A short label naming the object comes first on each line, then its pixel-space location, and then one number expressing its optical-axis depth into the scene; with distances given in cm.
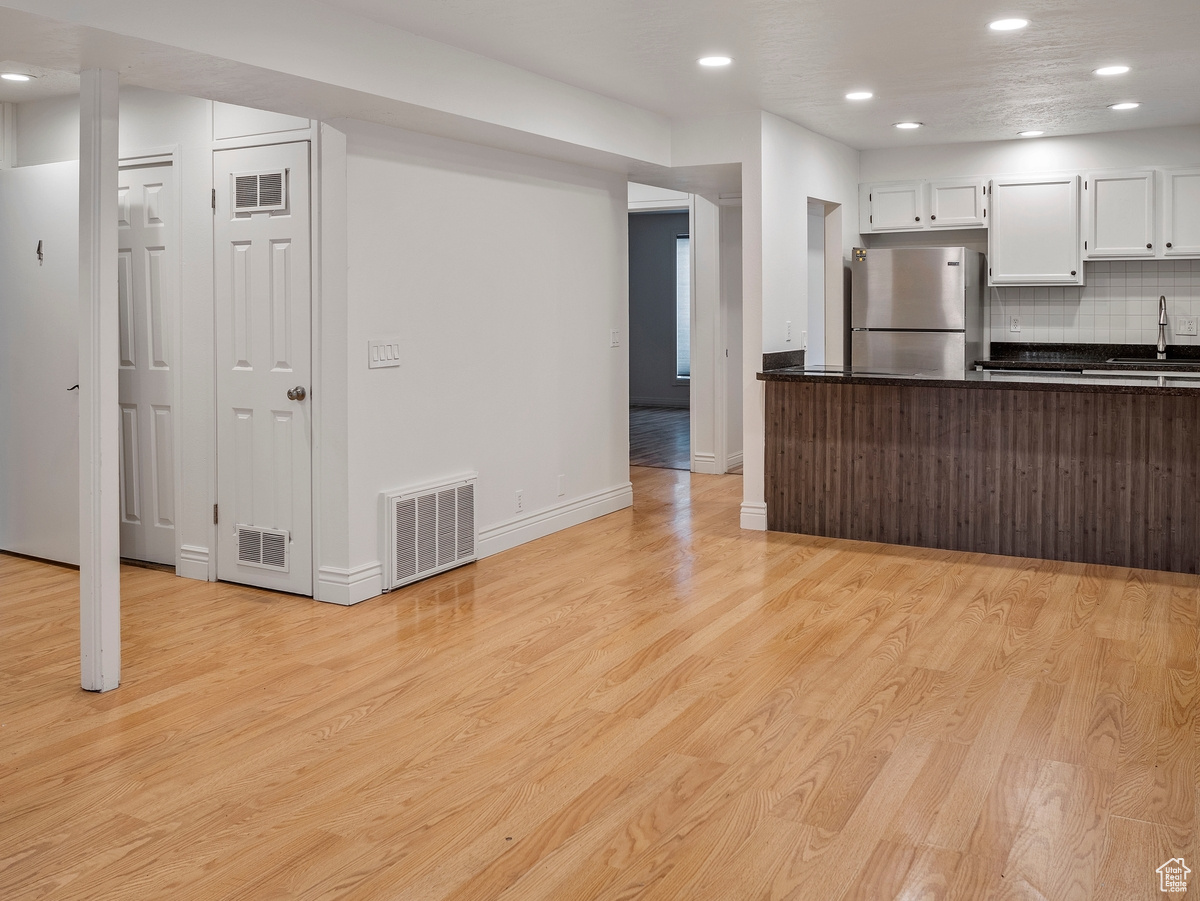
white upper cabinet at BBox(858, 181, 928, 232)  723
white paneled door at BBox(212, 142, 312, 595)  452
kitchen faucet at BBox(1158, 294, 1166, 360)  672
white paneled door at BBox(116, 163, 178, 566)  499
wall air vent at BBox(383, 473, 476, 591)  472
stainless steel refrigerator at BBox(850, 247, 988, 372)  660
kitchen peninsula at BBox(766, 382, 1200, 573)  499
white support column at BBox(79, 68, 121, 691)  339
